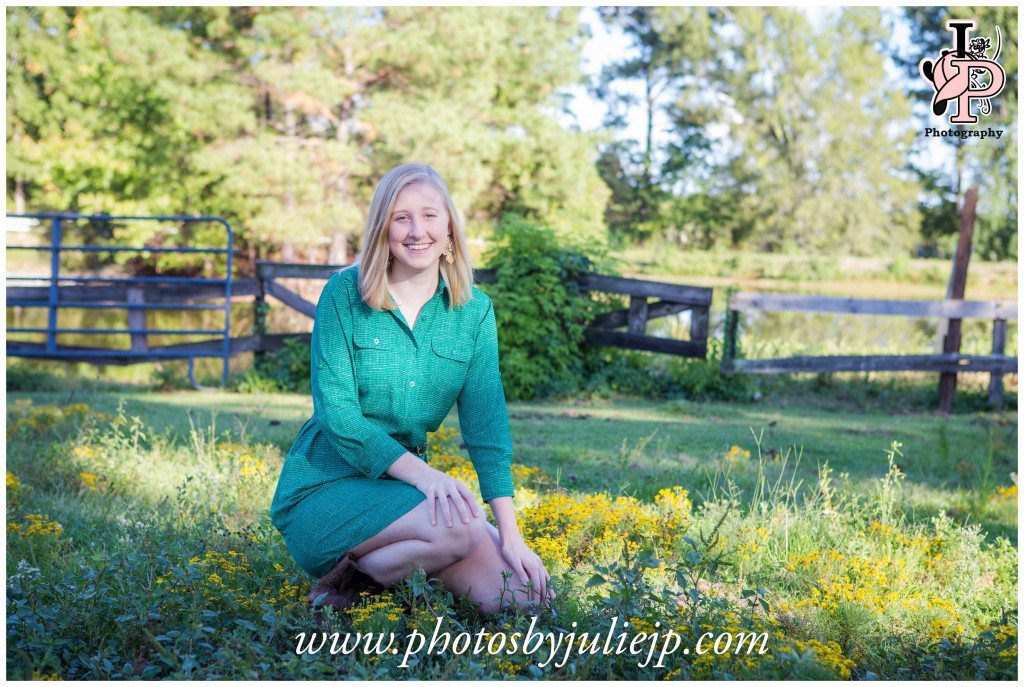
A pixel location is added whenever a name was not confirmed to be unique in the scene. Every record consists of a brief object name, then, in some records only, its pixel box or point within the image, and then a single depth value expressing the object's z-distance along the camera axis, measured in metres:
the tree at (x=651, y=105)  31.31
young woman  2.94
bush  8.68
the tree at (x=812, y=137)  32.00
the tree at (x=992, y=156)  26.34
